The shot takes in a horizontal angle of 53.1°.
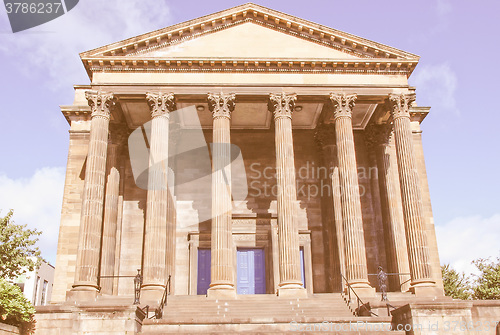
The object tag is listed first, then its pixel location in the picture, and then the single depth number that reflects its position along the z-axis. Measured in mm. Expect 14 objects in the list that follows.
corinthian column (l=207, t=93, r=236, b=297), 22781
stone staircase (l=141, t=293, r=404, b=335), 17953
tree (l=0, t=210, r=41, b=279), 30484
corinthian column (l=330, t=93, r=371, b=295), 23484
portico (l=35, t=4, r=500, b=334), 23812
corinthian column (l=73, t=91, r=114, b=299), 22688
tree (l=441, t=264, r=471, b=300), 43438
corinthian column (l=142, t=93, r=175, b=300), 22969
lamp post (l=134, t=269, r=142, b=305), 19228
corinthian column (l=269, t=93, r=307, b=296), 22953
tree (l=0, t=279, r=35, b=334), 18125
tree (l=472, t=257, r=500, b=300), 38031
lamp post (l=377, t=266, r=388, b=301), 20734
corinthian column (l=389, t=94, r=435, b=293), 23594
